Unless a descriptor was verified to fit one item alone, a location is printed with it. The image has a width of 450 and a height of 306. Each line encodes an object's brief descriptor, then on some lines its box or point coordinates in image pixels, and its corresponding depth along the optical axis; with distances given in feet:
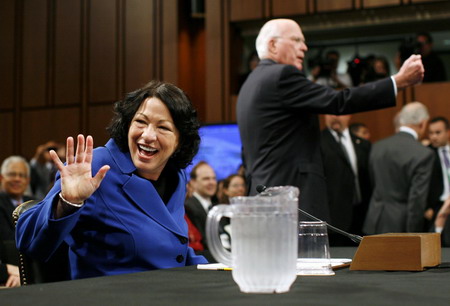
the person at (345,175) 15.53
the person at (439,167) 16.15
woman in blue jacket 5.11
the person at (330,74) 24.58
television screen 21.59
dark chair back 5.57
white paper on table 4.99
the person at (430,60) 23.03
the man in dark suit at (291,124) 8.87
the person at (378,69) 23.90
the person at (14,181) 15.84
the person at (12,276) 9.36
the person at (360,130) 20.85
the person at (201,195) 15.75
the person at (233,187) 16.96
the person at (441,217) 14.75
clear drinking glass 4.68
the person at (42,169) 23.68
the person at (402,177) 15.39
